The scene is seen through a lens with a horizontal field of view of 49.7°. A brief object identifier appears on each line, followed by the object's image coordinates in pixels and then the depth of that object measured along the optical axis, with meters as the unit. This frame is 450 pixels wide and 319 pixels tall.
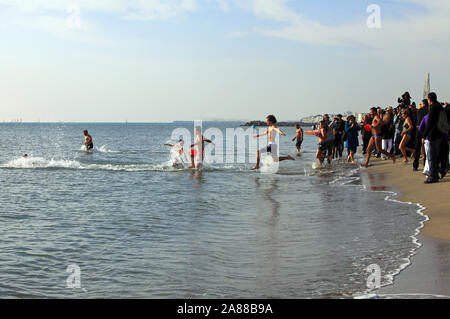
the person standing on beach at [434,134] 11.62
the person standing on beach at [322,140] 20.05
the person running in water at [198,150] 19.44
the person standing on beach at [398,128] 19.42
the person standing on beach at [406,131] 16.69
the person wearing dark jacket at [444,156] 11.94
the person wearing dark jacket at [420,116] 13.27
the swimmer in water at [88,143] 35.12
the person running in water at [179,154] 22.46
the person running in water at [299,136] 32.50
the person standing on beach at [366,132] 24.36
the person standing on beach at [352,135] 21.52
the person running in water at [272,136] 15.98
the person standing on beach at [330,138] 21.36
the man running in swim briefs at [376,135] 17.83
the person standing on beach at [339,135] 23.42
